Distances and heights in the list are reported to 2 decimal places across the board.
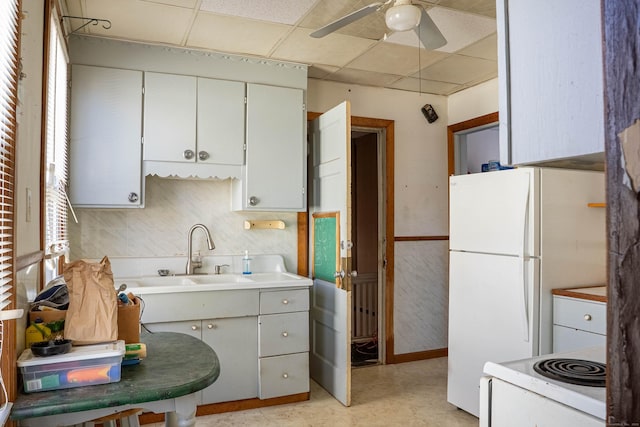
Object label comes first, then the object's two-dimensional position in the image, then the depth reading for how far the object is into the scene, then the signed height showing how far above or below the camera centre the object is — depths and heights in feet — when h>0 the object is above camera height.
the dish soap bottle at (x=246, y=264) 11.61 -1.07
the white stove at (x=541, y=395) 3.60 -1.48
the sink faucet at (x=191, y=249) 10.95 -0.62
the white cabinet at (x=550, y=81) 2.73 +0.90
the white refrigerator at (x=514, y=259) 8.48 -0.75
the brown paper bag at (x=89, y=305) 4.58 -0.84
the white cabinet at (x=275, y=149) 11.00 +1.76
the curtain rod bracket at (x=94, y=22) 8.78 +3.90
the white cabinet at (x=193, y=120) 10.17 +2.32
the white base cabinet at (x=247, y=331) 9.41 -2.37
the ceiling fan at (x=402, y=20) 6.66 +3.14
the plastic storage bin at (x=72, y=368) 4.06 -1.32
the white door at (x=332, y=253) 10.28 -0.76
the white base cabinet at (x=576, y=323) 7.63 -1.78
